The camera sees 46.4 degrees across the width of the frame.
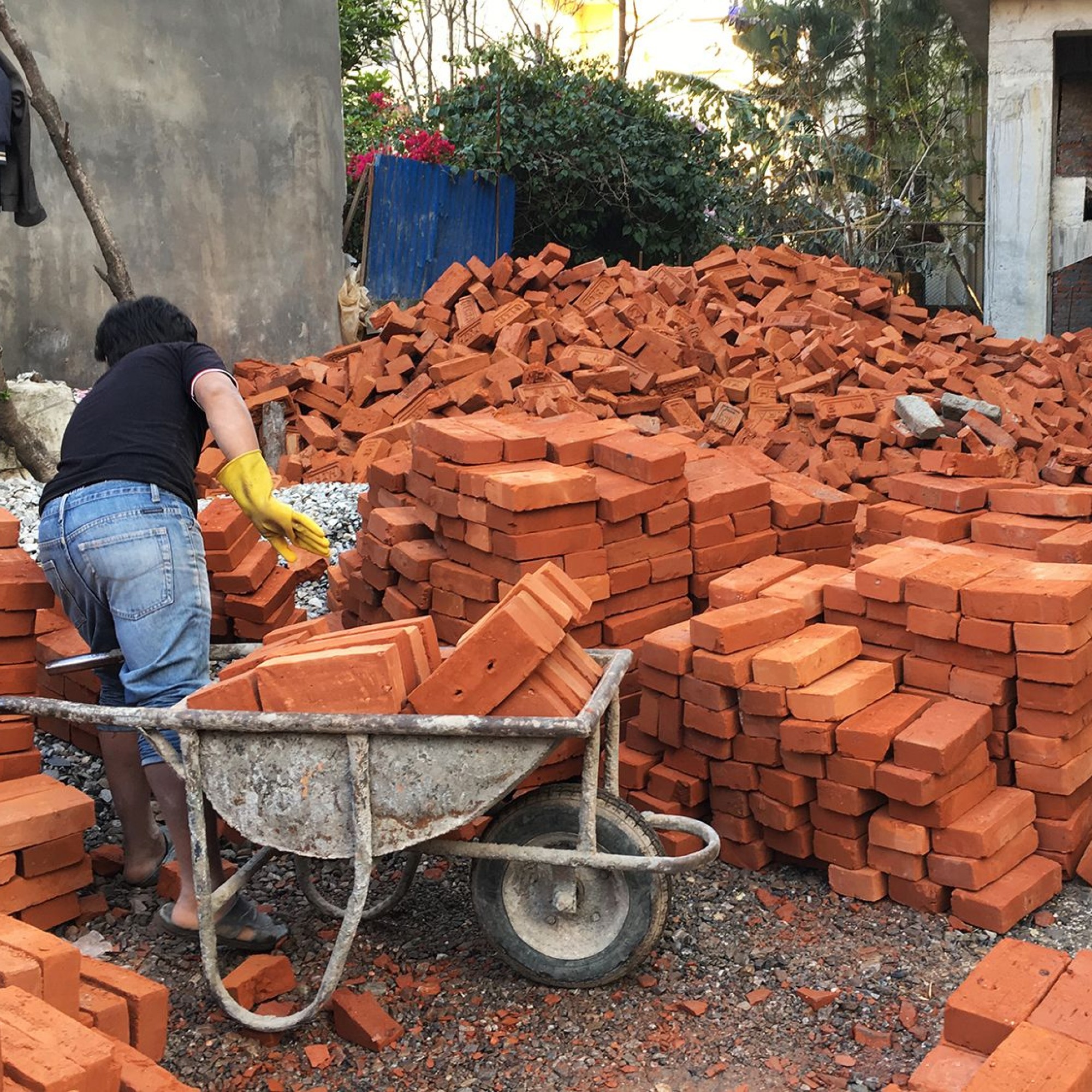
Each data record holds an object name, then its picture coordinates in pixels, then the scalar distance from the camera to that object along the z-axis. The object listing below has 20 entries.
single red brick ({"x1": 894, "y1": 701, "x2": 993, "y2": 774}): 4.12
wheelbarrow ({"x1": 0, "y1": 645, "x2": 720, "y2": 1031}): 3.50
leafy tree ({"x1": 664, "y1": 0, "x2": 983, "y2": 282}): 18.83
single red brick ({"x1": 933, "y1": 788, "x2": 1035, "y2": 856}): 4.15
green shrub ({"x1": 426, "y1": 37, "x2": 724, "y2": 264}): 15.33
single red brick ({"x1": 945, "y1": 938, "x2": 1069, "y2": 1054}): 2.92
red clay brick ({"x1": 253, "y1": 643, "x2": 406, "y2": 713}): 3.51
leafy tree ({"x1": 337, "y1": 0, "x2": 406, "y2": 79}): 17.23
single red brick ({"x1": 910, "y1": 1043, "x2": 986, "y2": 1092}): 2.80
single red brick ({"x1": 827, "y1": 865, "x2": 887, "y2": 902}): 4.29
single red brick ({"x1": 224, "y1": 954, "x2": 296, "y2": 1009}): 3.69
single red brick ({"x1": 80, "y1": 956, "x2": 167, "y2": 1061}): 3.20
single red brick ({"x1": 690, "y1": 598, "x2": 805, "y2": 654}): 4.51
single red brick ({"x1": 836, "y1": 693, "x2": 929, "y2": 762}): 4.22
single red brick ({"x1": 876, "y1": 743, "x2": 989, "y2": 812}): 4.11
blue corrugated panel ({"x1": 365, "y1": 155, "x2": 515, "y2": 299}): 14.74
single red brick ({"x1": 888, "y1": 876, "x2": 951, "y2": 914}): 4.21
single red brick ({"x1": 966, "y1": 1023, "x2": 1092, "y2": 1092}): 2.61
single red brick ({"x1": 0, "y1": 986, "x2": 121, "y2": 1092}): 2.50
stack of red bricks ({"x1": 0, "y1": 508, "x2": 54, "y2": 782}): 4.20
